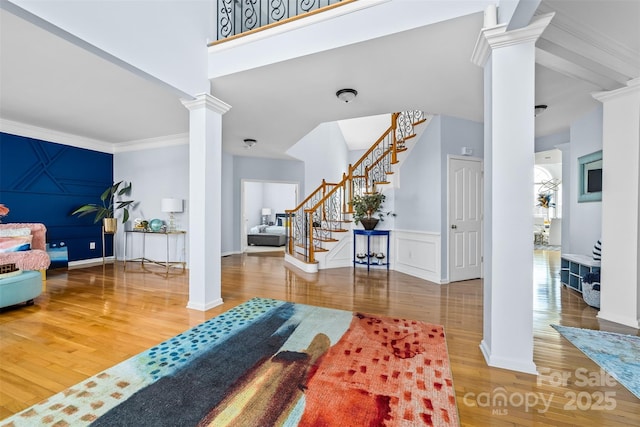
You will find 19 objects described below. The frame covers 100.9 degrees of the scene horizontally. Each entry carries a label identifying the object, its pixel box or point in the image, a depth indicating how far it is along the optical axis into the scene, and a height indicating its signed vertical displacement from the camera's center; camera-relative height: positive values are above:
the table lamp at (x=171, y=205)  5.17 +0.15
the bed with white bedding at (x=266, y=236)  8.78 -0.77
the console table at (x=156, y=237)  5.23 -0.56
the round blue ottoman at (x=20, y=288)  2.99 -0.90
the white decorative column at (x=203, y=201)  3.15 +0.14
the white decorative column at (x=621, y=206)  2.66 +0.09
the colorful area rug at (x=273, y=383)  1.49 -1.15
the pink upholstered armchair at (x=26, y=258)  3.38 -0.61
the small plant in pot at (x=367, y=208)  5.11 +0.11
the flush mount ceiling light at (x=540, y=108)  3.78 +1.54
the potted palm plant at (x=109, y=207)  5.27 +0.12
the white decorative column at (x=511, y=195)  1.93 +0.14
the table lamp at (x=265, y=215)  11.60 -0.08
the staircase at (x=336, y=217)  5.33 -0.08
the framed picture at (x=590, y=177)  3.66 +0.54
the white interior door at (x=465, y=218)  4.41 -0.07
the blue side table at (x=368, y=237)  5.07 -0.46
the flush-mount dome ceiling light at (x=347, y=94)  3.29 +1.50
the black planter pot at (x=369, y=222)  5.10 -0.16
